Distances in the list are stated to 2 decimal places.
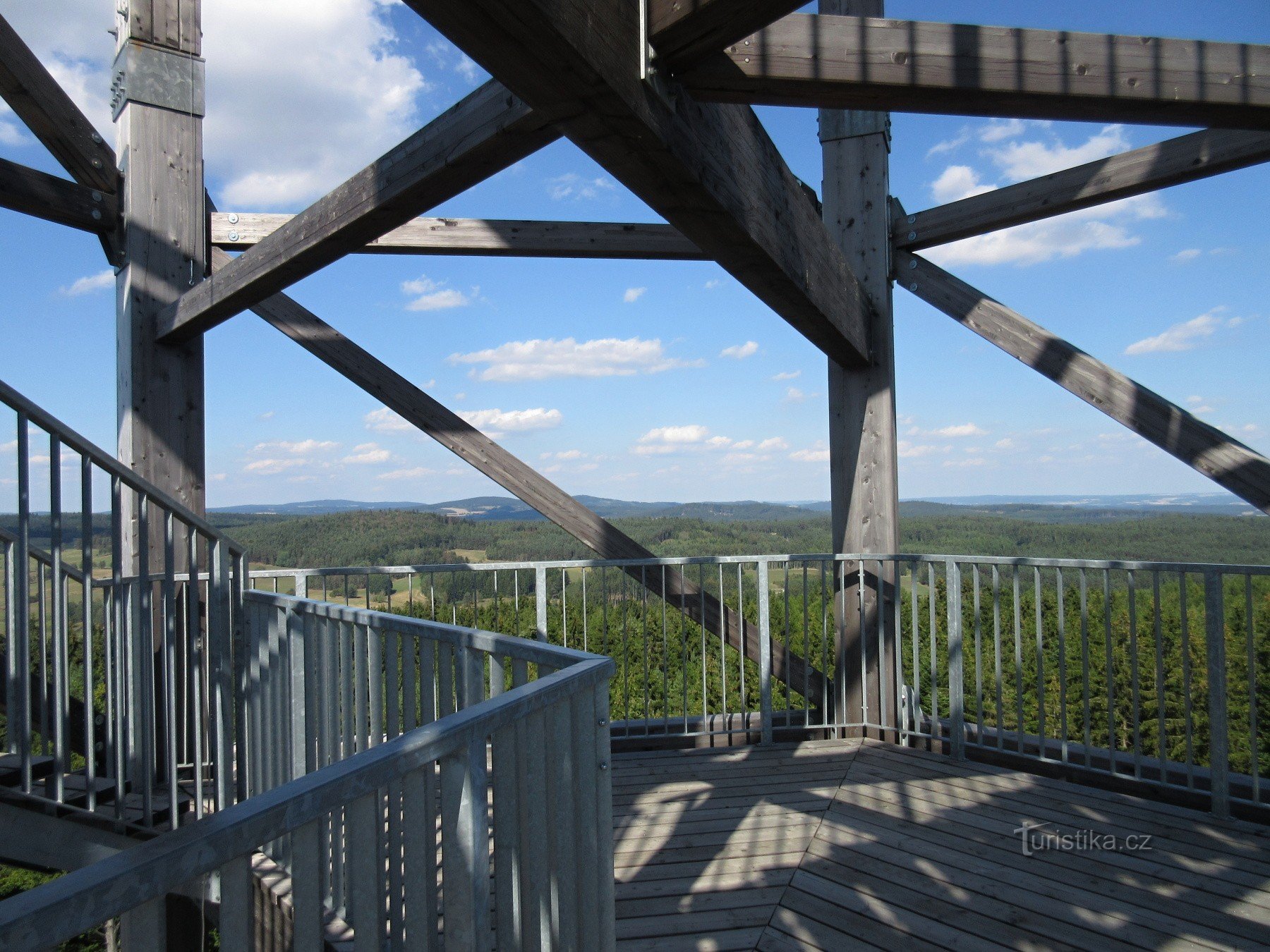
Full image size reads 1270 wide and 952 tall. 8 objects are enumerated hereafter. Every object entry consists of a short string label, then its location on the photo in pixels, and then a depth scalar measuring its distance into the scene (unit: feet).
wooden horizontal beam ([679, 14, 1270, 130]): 6.70
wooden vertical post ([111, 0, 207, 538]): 12.93
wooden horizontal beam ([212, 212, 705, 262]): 14.10
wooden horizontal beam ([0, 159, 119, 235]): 11.51
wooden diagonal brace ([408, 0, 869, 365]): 5.26
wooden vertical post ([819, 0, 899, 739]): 14.01
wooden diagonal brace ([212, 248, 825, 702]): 14.35
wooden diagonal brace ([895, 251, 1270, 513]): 11.07
